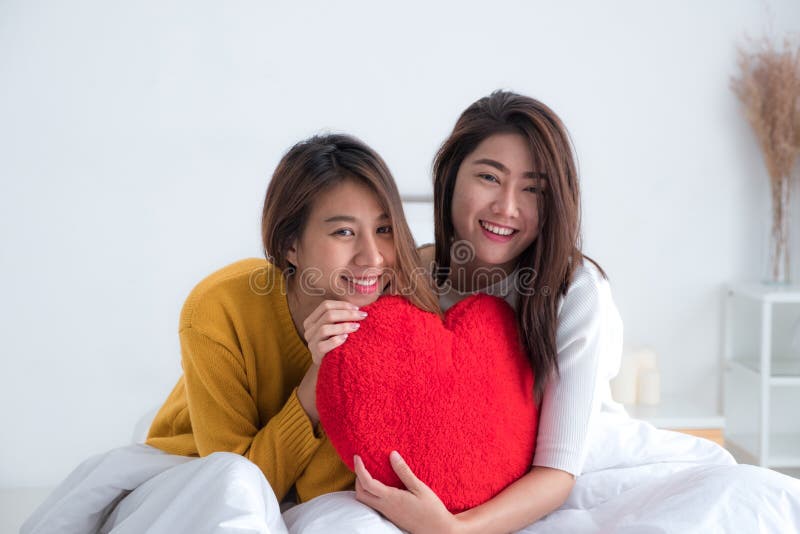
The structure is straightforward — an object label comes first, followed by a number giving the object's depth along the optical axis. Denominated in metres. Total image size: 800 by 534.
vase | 2.71
